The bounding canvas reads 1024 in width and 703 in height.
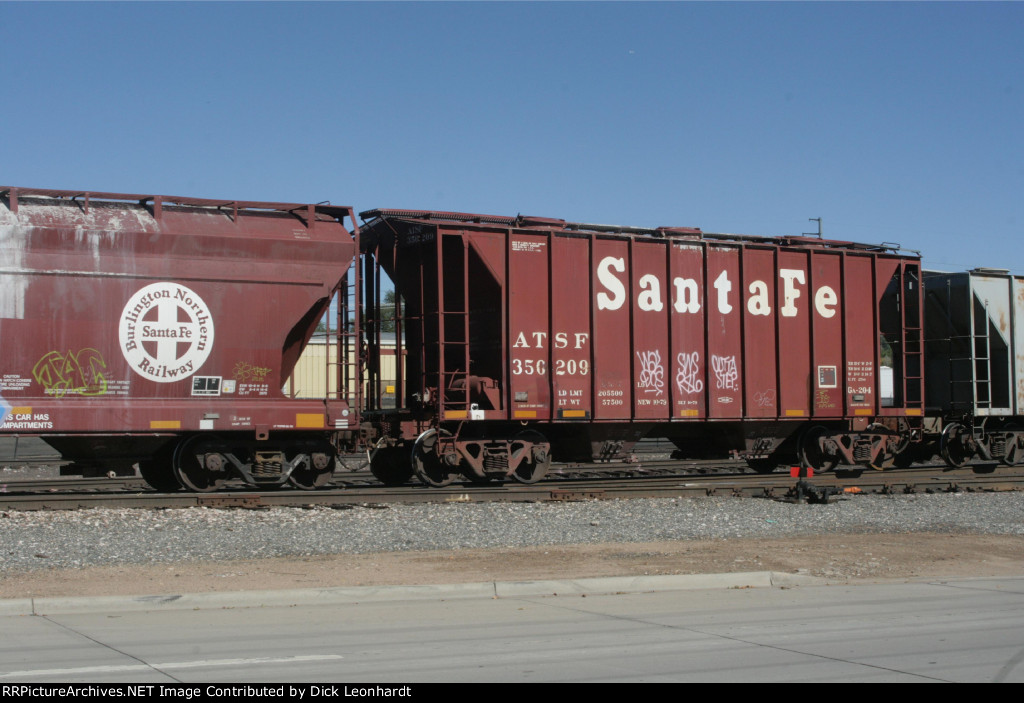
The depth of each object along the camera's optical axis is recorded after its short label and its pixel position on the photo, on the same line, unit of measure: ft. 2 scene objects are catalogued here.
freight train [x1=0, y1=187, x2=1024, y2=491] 43.93
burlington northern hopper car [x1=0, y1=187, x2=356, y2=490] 42.93
